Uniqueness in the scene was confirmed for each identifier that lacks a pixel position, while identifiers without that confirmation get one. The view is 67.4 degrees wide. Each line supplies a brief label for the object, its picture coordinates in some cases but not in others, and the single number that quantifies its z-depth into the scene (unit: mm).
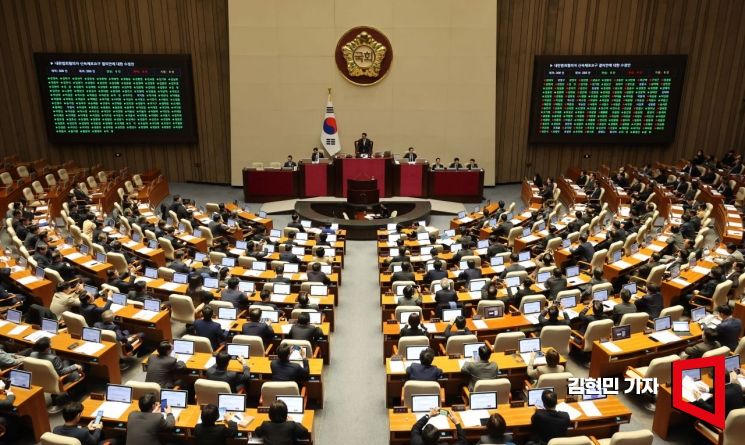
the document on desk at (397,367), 7383
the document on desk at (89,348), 7731
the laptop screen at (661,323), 8281
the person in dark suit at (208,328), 8281
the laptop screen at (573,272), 10750
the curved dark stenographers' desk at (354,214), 15672
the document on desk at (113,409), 6258
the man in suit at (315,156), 19391
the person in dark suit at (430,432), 5387
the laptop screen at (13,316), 8633
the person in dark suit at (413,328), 8039
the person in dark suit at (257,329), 8273
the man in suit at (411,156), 19656
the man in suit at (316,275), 10828
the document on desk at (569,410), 6281
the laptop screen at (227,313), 9023
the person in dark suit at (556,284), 9922
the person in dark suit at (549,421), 5910
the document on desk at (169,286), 10320
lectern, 18078
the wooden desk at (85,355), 7758
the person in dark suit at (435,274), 10836
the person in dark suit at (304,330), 8273
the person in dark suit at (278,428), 5770
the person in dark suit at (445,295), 9531
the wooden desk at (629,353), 7793
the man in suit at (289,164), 19469
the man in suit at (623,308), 8703
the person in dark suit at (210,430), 5730
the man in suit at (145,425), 5852
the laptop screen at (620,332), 8033
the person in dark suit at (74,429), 5715
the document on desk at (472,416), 6203
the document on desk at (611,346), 7746
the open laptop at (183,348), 7693
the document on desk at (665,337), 8008
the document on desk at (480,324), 8706
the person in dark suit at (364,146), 19812
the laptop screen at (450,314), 8930
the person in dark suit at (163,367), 7246
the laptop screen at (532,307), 9125
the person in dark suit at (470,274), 10805
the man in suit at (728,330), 7965
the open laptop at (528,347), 7664
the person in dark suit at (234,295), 9594
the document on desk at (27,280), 10242
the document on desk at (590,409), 6301
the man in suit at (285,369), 7105
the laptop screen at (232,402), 6379
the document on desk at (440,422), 6077
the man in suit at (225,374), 6914
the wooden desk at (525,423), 6180
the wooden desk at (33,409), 6582
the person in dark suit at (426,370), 6965
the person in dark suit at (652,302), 9125
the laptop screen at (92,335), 8023
